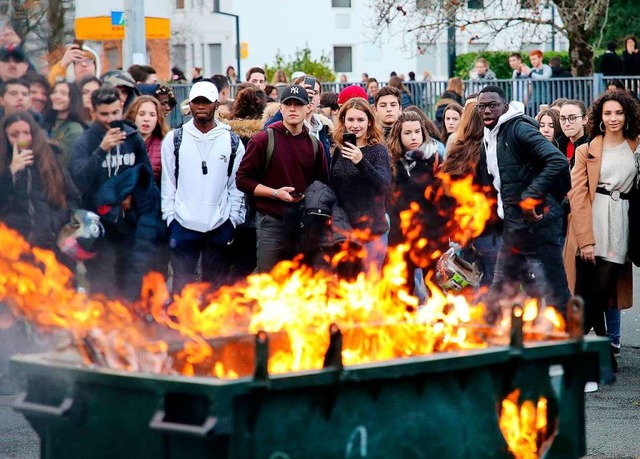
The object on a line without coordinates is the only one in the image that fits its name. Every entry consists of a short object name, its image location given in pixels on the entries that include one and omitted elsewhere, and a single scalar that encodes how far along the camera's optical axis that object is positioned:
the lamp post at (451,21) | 25.36
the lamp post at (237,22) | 47.66
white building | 51.91
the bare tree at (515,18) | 25.14
